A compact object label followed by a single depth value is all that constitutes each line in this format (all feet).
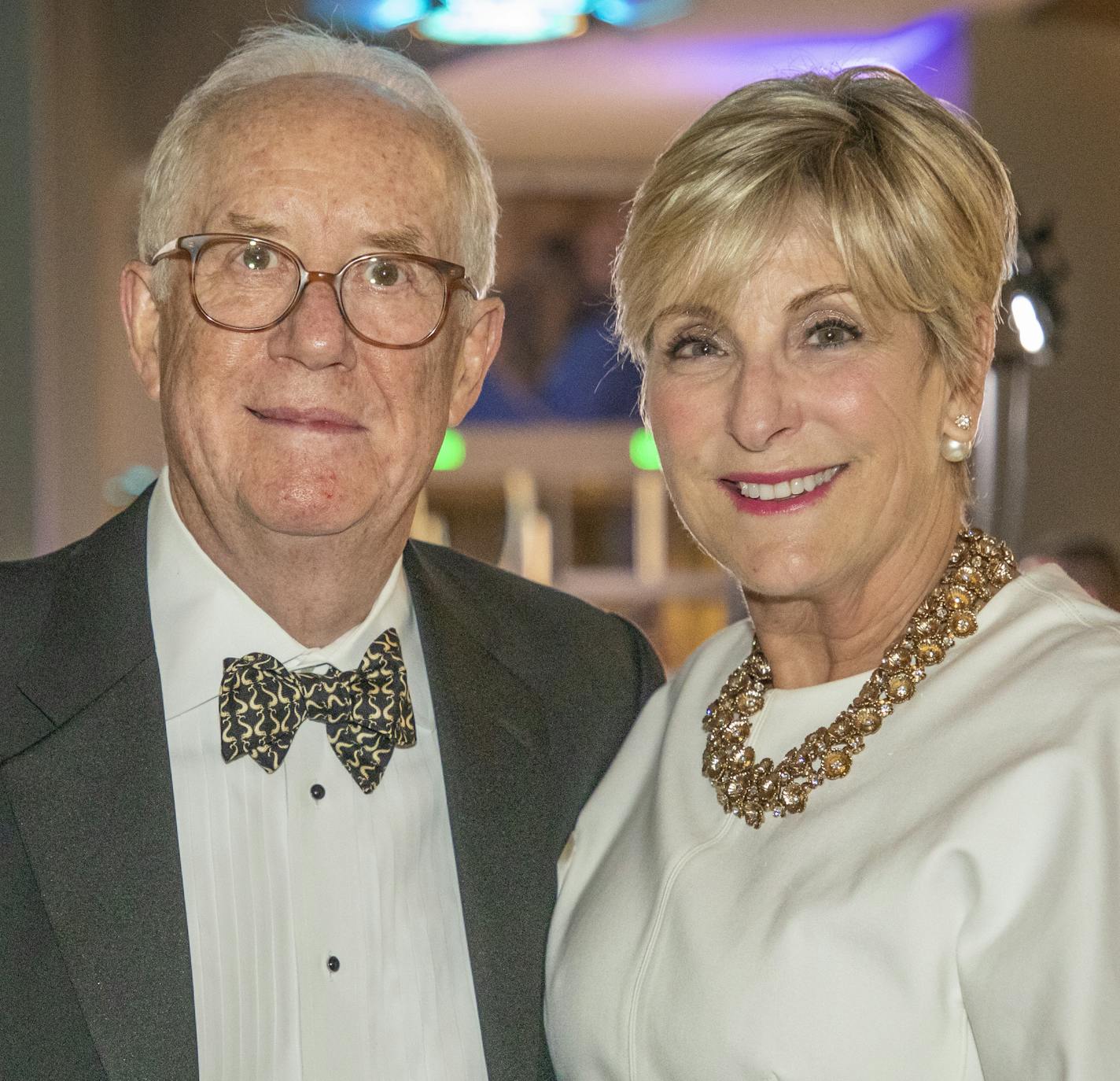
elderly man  3.16
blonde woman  2.93
